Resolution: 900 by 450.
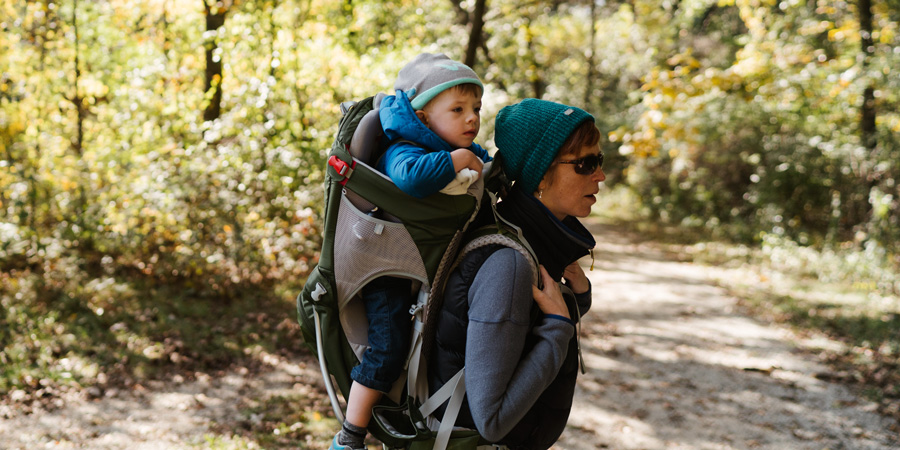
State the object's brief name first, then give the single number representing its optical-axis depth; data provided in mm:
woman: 1672
